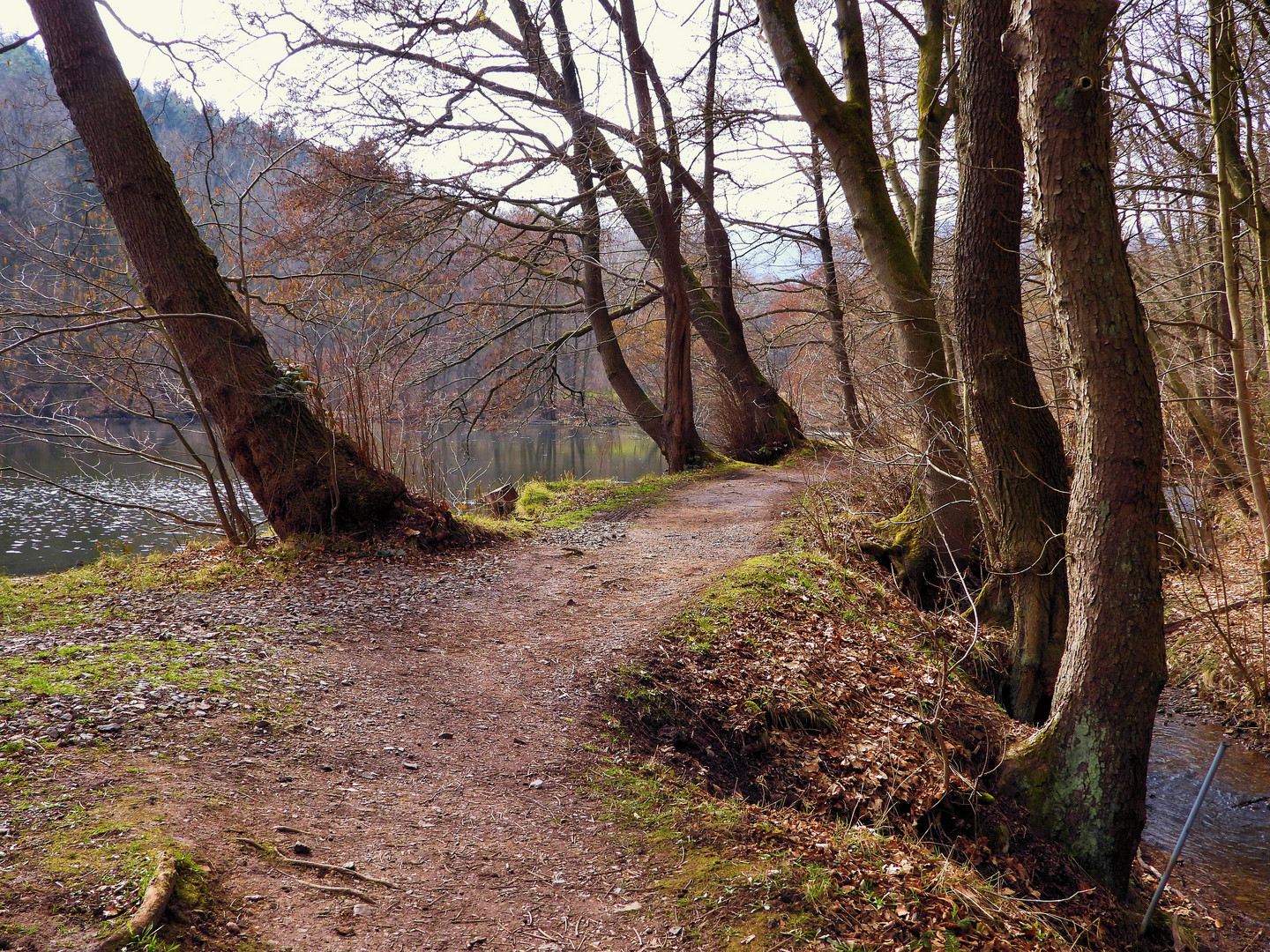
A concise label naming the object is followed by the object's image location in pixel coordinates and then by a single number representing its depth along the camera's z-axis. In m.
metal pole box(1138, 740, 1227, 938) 3.05
